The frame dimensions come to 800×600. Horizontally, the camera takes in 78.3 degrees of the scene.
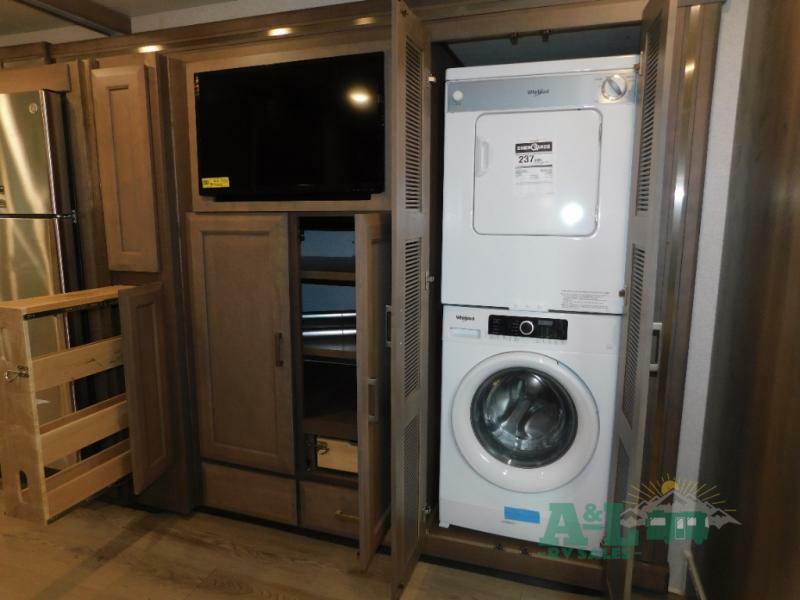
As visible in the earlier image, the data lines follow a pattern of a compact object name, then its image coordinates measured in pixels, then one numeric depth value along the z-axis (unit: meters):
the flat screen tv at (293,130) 1.79
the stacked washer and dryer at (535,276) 1.66
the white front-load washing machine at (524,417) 1.75
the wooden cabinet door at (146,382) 1.91
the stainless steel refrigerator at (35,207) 2.07
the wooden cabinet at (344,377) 1.64
